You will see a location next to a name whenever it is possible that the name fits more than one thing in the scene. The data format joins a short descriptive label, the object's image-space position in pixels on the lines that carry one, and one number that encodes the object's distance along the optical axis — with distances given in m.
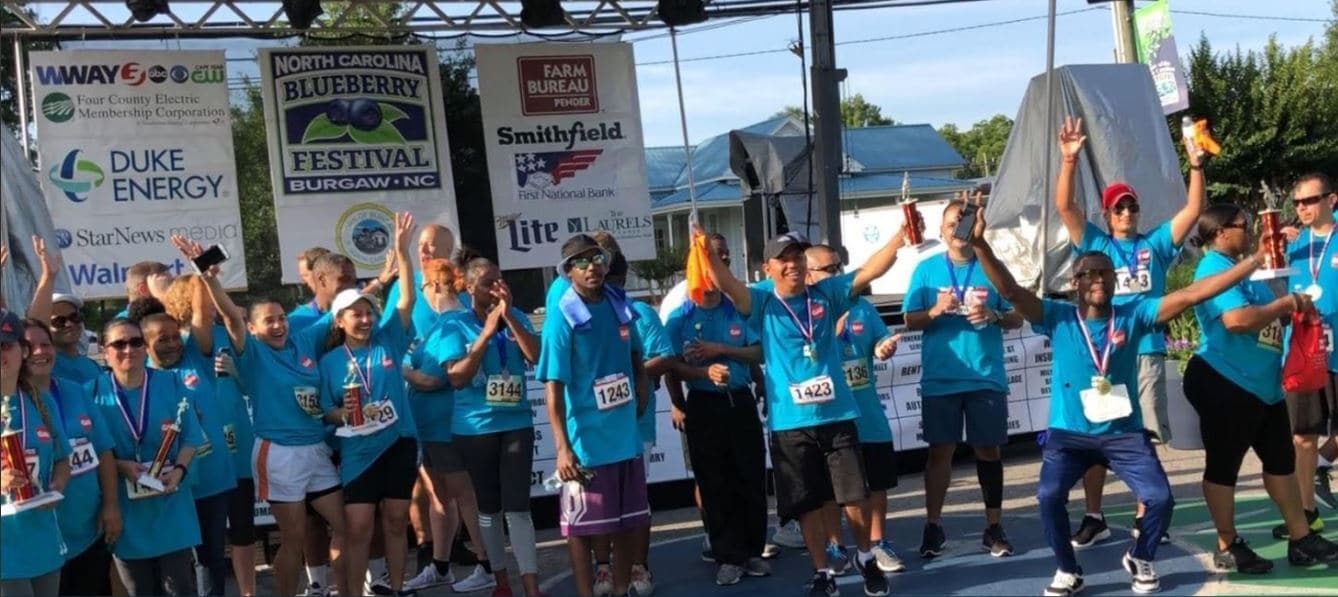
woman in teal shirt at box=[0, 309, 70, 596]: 5.24
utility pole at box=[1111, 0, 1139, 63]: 18.12
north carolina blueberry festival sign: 12.52
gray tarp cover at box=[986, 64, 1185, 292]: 14.38
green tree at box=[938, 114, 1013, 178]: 79.88
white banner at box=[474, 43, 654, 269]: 13.07
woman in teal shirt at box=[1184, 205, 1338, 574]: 6.91
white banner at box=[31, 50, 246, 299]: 11.83
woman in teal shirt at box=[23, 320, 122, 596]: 5.62
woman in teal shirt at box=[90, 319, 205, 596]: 5.95
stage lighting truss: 12.17
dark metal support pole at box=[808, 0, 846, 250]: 10.84
